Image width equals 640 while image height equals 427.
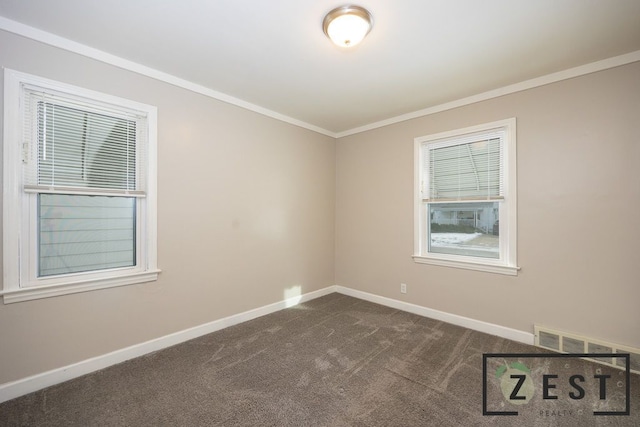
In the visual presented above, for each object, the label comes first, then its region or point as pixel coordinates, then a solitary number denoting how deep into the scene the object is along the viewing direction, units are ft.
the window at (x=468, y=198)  9.41
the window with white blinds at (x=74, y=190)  6.36
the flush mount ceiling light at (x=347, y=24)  5.80
